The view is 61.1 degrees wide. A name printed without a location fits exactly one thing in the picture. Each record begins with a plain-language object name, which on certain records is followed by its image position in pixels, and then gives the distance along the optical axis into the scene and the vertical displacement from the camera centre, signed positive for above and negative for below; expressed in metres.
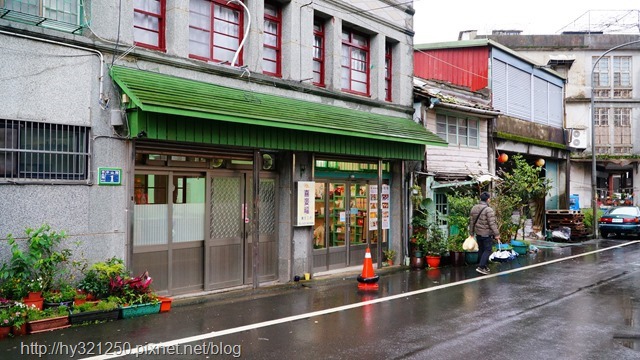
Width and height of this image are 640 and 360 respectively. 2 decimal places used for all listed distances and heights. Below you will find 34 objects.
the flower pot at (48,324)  7.70 -1.89
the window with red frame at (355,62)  15.12 +3.76
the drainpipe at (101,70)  9.12 +2.16
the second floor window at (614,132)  37.09 +4.28
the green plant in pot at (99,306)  8.32 -1.76
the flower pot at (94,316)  8.19 -1.89
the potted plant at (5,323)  7.42 -1.77
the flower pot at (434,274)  13.48 -2.08
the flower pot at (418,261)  15.42 -1.91
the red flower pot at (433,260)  15.39 -1.87
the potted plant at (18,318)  7.52 -1.74
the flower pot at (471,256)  15.96 -1.84
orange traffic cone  12.15 -1.88
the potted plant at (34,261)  7.99 -1.02
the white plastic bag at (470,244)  14.69 -1.35
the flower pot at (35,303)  7.98 -1.61
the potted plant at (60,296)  8.22 -1.58
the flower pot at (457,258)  15.73 -1.85
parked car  24.81 -1.27
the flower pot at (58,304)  8.19 -1.68
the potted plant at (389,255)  15.78 -1.78
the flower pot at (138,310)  8.73 -1.92
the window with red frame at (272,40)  12.80 +3.70
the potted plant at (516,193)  17.33 +0.05
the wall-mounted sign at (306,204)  12.91 -0.24
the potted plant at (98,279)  8.83 -1.40
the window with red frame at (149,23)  10.34 +3.33
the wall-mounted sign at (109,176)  9.41 +0.32
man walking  14.12 -0.90
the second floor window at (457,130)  18.23 +2.26
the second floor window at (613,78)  37.56 +8.14
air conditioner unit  27.14 +2.78
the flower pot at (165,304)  9.33 -1.90
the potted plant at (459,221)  15.82 -0.81
